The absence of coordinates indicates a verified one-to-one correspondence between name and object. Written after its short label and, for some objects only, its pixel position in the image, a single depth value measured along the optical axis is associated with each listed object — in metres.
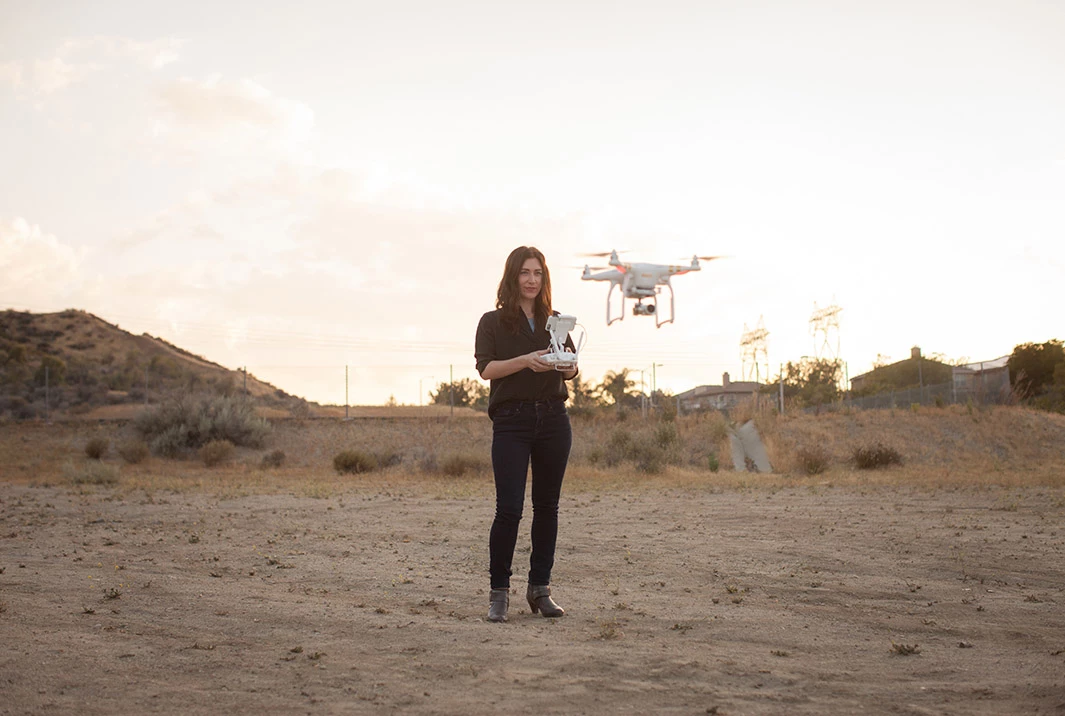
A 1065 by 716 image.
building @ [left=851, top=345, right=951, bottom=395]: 56.19
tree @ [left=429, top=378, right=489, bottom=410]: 54.80
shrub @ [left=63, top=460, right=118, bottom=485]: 17.75
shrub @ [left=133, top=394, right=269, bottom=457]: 29.78
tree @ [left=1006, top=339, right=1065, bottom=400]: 50.25
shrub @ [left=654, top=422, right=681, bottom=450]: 25.23
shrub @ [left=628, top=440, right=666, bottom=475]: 21.56
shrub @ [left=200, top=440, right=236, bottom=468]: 27.14
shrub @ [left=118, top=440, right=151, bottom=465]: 27.59
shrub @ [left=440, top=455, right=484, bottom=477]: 21.06
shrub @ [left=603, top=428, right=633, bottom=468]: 23.92
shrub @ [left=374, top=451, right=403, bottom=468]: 25.89
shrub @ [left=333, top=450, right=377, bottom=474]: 23.83
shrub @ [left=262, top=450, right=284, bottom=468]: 27.41
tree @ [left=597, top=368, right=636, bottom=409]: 51.84
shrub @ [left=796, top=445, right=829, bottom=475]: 20.41
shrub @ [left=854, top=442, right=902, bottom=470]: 21.33
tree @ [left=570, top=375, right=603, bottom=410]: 37.37
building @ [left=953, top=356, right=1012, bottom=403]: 35.12
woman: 5.04
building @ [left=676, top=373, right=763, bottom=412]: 53.75
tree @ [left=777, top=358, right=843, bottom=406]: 43.03
